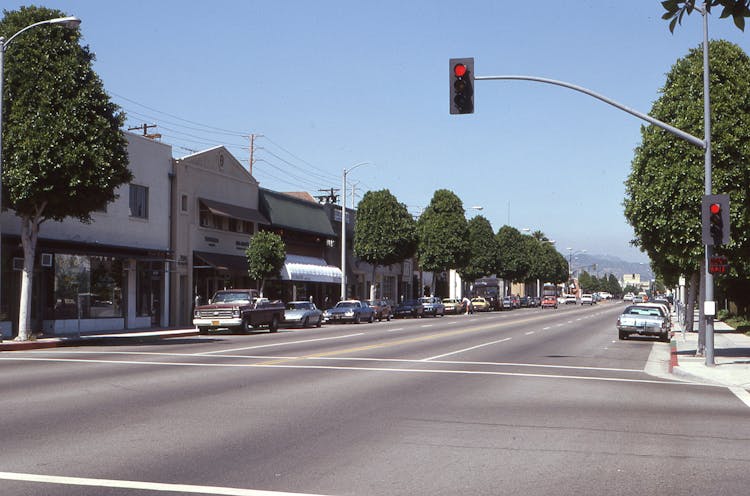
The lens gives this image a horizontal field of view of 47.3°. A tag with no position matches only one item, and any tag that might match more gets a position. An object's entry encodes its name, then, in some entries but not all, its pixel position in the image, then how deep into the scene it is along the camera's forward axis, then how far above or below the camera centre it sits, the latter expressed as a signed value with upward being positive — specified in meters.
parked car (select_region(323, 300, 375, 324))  50.97 -1.45
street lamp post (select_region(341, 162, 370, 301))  56.79 +2.67
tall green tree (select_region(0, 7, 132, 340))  25.97 +4.83
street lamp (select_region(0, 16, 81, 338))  24.58 +7.55
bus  94.74 -0.42
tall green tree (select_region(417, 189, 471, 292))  76.44 +4.76
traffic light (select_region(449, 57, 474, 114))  17.62 +4.12
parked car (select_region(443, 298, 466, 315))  75.31 -1.61
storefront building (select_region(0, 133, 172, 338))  31.80 +1.05
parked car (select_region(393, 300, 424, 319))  65.06 -1.62
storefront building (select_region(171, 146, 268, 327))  43.66 +3.49
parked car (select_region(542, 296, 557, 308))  100.88 -1.58
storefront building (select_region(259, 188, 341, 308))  53.66 +2.77
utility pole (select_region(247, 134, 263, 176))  70.31 +11.09
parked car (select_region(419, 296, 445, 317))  68.31 -1.46
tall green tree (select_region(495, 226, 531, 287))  104.88 +4.08
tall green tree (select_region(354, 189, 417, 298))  63.44 +4.36
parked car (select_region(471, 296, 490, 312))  89.09 -1.70
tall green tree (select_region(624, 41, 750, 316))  22.02 +3.28
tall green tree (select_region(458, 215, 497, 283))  97.44 +4.90
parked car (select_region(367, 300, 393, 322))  56.69 -1.41
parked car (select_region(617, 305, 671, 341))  33.69 -1.41
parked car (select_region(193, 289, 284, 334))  35.72 -1.04
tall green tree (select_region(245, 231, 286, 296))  45.28 +1.74
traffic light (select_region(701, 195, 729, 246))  19.09 +1.53
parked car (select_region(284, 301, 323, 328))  44.44 -1.42
